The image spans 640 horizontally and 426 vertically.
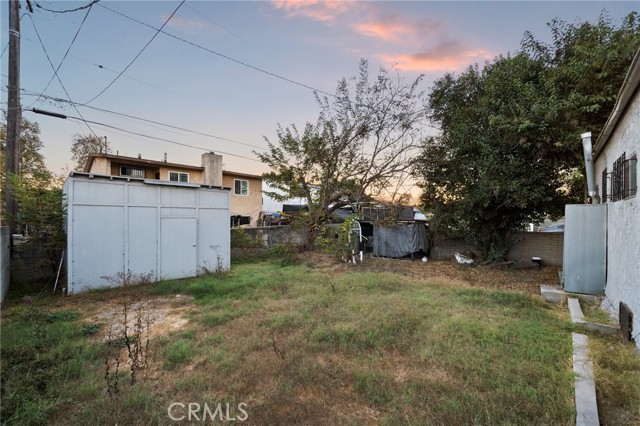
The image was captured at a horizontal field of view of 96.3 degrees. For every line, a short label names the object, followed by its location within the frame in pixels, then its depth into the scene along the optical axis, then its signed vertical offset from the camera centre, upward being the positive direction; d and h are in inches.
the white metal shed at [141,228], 246.4 -16.4
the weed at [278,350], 125.2 -62.0
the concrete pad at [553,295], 207.8 -59.4
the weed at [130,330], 112.8 -66.2
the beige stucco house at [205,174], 557.8 +85.1
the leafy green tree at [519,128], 275.6 +97.4
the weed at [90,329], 159.8 -67.4
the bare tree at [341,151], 434.9 +100.3
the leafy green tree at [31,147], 631.2 +143.2
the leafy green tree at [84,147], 807.7 +184.5
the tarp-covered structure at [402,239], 490.0 -44.8
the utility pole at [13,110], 252.8 +89.4
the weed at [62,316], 179.9 -67.5
